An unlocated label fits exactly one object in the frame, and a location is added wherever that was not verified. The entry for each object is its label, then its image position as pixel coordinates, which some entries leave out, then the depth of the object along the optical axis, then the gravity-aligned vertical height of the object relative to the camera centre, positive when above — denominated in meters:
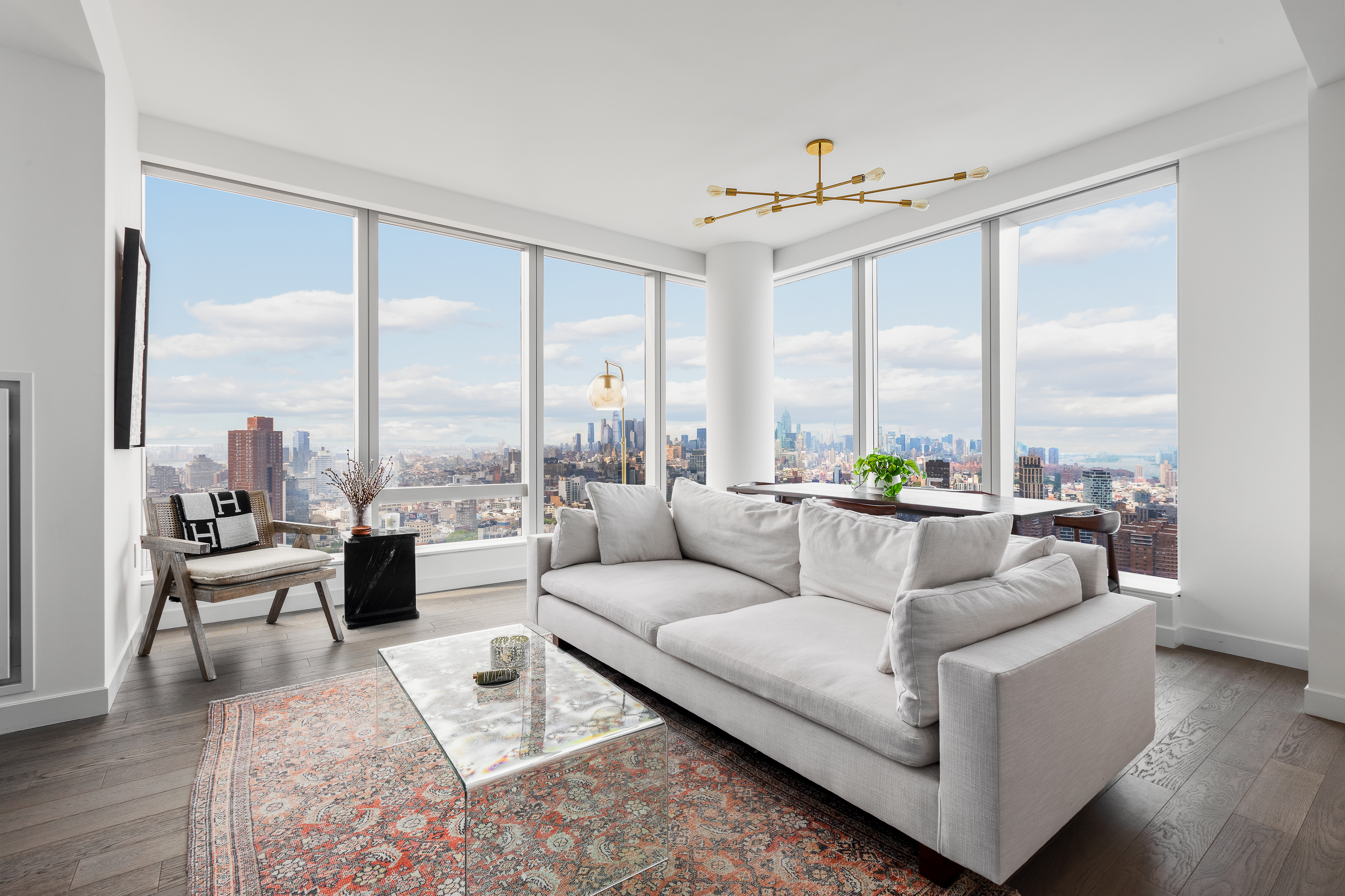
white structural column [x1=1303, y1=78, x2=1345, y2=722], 2.51 +0.26
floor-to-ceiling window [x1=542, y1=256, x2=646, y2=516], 5.32 +0.68
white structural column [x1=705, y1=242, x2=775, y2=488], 5.66 +0.71
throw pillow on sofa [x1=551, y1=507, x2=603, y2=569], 3.29 -0.48
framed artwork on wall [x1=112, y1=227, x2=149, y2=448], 2.84 +0.47
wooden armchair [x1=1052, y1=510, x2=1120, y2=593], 3.03 -0.37
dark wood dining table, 3.08 -0.30
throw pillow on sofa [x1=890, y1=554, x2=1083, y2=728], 1.54 -0.45
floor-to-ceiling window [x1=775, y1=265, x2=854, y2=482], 5.55 +0.60
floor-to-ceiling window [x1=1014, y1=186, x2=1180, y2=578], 3.77 +0.50
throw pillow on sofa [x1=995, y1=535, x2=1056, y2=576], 2.08 -0.35
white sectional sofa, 1.44 -0.66
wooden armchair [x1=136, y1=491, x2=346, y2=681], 2.98 -0.63
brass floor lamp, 5.15 +0.44
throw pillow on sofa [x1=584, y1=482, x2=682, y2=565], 3.28 -0.41
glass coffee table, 1.51 -0.81
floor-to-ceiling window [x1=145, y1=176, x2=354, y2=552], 3.86 +0.64
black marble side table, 3.81 -0.79
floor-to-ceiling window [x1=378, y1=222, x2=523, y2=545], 4.60 +0.55
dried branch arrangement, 4.04 -0.23
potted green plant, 3.74 -0.15
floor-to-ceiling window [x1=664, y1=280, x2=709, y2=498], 6.07 +0.60
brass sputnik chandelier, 3.29 +1.42
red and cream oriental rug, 1.56 -1.05
